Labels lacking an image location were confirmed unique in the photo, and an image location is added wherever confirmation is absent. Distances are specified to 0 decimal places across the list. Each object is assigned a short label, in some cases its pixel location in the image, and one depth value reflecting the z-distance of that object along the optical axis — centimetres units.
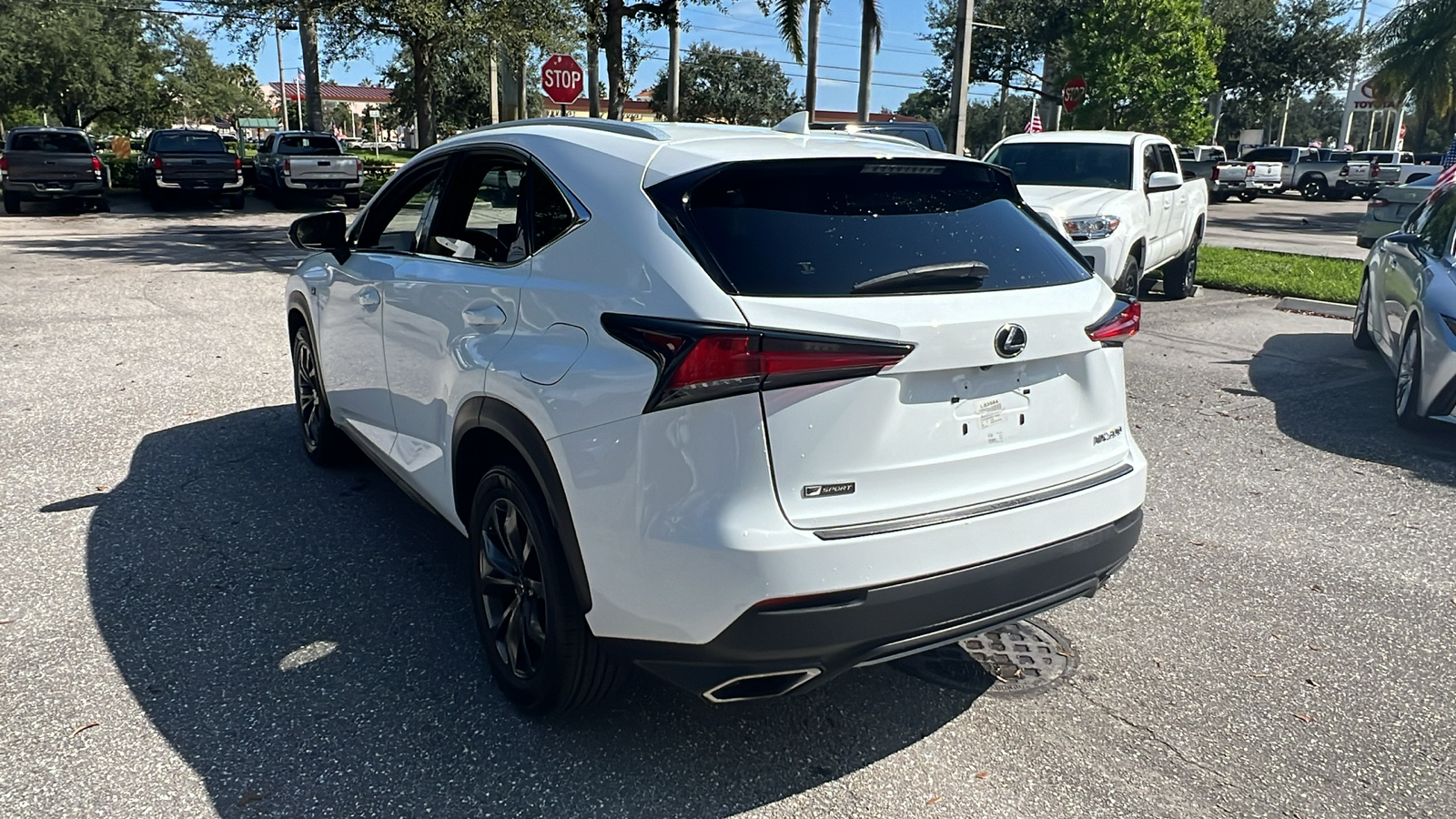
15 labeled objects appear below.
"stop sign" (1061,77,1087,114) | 2766
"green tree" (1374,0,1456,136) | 2814
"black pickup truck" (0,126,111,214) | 2134
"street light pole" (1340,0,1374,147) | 4712
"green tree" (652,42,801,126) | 6275
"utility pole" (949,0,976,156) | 2308
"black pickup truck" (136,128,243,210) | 2319
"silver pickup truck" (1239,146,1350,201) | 3766
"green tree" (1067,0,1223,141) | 3462
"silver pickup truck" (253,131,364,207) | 2389
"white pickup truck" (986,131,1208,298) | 977
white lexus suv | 247
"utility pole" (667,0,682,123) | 2416
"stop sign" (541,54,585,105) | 1516
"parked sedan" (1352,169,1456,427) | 614
